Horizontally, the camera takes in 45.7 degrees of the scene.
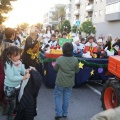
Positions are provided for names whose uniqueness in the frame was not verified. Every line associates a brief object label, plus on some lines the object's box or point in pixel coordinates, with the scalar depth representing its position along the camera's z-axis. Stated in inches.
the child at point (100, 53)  162.8
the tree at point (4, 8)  599.6
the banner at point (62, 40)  203.8
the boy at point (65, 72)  96.0
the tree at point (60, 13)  1845.2
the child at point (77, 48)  160.6
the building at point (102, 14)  888.8
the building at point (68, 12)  1737.2
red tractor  106.5
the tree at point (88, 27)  1084.3
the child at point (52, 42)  193.1
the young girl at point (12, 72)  82.9
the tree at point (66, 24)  1445.3
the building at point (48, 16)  3011.4
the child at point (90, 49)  161.3
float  150.3
